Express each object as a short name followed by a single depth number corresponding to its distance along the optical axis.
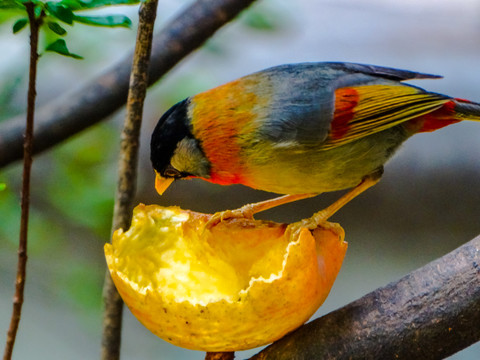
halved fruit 2.16
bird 2.20
